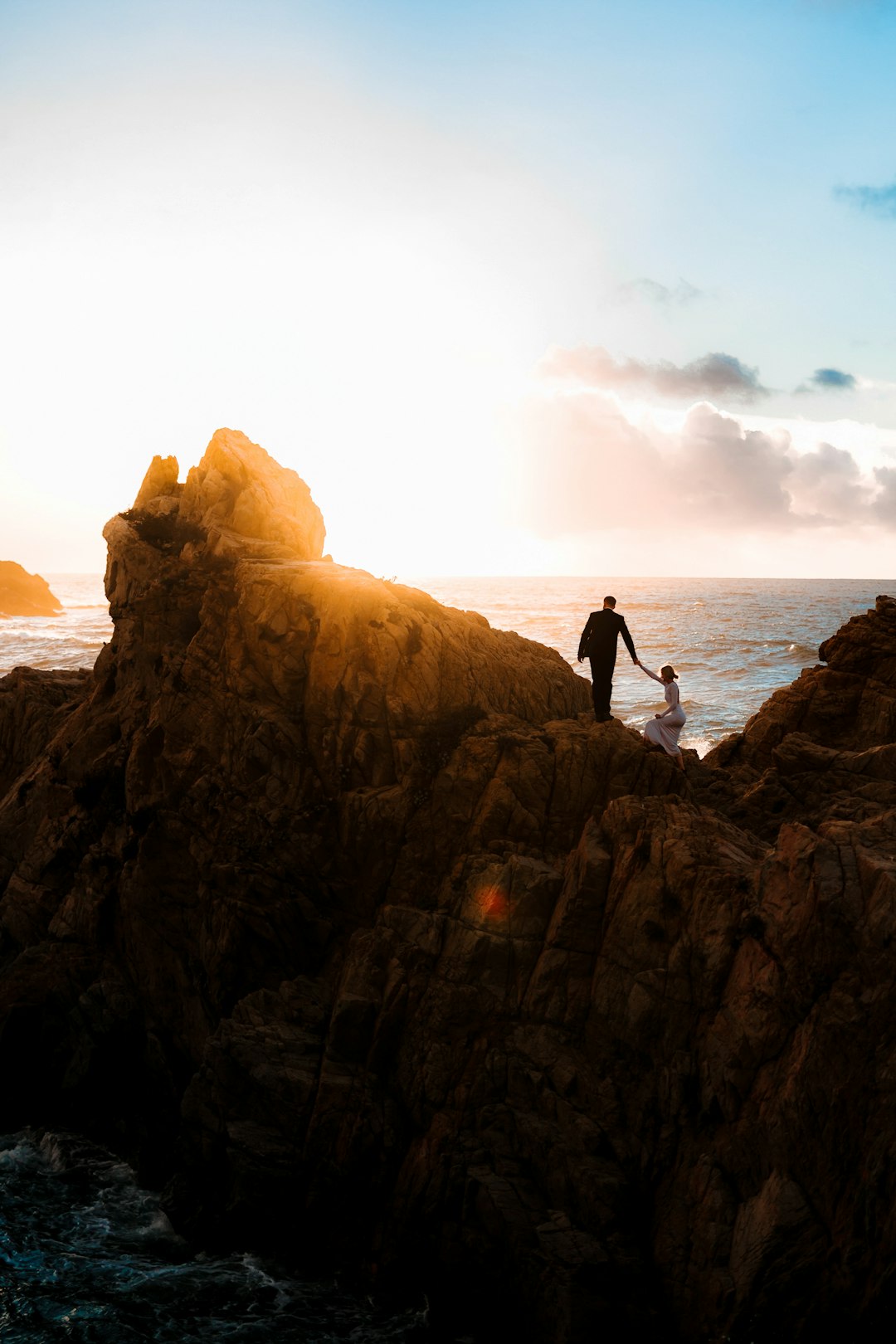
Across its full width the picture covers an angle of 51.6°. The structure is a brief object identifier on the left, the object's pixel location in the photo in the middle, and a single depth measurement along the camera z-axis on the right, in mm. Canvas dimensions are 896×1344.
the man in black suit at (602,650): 19234
